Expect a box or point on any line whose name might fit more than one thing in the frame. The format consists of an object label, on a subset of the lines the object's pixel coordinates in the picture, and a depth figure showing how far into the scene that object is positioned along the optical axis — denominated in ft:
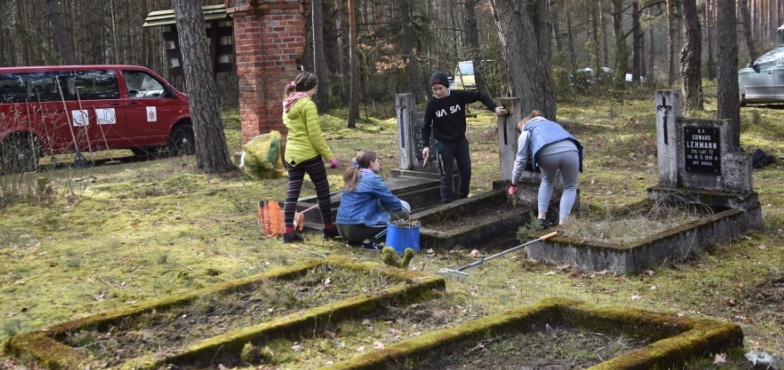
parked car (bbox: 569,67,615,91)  99.09
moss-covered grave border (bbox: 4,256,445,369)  17.06
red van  54.44
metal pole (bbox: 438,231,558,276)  25.53
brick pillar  48.44
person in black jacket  35.99
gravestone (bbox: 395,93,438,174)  41.88
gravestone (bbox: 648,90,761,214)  30.71
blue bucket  29.07
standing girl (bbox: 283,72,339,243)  31.50
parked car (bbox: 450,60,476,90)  88.97
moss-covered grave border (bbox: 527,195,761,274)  25.99
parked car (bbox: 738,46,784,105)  66.07
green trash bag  45.32
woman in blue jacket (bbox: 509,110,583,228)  30.50
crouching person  30.50
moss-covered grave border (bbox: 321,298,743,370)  15.35
